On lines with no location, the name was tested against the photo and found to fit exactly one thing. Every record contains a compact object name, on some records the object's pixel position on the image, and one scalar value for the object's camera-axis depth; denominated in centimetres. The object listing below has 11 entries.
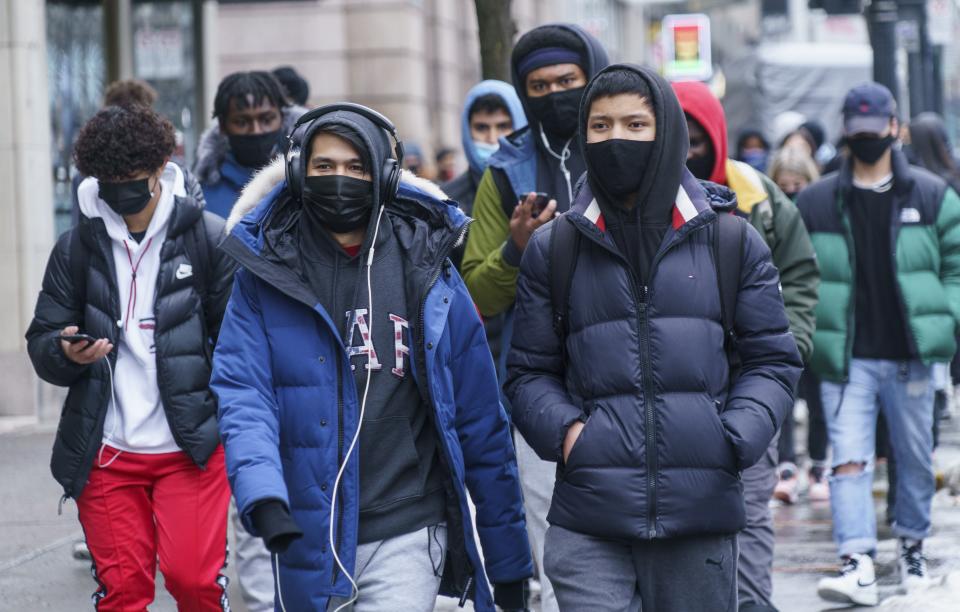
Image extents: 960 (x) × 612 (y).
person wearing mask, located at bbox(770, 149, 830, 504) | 2039
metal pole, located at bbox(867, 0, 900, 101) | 2770
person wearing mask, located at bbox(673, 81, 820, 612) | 1270
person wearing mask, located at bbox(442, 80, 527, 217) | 1504
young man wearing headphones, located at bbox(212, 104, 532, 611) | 898
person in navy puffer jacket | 888
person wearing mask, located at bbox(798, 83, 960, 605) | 1509
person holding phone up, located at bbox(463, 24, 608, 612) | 1188
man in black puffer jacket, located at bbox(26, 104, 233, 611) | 1126
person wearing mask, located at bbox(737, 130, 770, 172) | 2891
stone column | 2430
